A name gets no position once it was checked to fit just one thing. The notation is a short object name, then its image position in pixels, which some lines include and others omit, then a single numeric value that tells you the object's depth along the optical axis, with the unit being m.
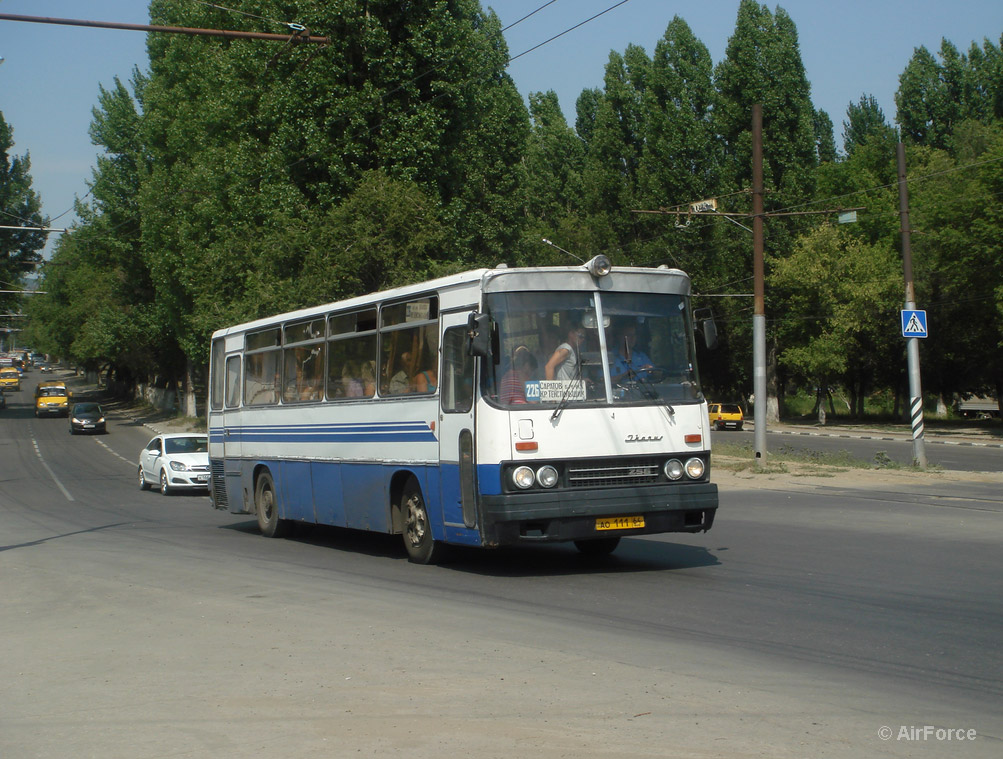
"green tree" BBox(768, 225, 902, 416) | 60.19
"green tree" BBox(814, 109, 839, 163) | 82.00
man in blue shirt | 11.52
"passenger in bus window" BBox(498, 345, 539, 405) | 11.05
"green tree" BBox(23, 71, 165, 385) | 62.75
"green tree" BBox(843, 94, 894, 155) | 91.44
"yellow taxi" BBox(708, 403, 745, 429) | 61.44
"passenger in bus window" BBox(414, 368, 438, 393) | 12.27
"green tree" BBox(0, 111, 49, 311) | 76.50
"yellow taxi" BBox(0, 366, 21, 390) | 112.19
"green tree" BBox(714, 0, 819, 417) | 59.09
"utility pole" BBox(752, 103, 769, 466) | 28.30
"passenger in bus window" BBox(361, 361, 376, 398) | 13.69
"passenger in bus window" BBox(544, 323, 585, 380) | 11.23
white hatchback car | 27.81
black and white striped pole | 26.89
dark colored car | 58.72
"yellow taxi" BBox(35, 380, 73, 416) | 72.81
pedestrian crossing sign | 26.86
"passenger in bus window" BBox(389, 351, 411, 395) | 12.91
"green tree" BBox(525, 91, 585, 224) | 73.38
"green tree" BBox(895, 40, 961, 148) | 74.00
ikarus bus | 10.97
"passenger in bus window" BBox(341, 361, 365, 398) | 14.08
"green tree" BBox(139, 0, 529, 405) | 31.92
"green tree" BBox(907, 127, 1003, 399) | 49.06
